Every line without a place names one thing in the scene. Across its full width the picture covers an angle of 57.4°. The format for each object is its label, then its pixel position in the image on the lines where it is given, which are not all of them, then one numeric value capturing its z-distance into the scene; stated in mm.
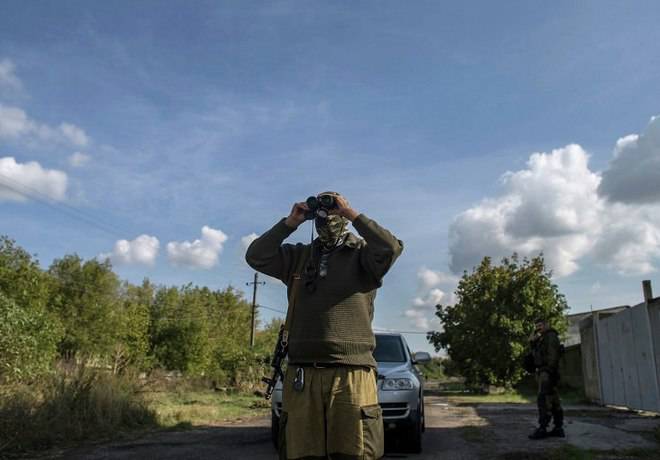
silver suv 7297
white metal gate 11680
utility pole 44984
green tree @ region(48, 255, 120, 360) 35062
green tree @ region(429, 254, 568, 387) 26328
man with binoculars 3078
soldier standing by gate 8773
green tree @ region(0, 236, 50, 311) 27812
